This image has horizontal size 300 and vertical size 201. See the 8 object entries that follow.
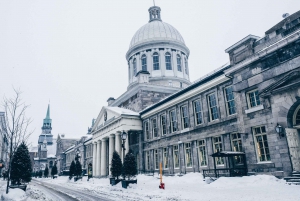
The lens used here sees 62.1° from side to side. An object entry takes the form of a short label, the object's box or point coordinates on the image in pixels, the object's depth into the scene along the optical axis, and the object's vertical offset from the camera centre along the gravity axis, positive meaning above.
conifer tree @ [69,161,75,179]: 40.00 -0.53
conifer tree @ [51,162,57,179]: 59.45 -0.73
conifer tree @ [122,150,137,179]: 20.95 -0.13
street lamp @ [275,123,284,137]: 14.80 +1.62
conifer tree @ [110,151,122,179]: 23.19 -0.16
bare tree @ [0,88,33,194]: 17.58 +4.56
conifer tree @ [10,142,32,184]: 17.45 +0.16
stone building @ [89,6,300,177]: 14.81 +4.04
